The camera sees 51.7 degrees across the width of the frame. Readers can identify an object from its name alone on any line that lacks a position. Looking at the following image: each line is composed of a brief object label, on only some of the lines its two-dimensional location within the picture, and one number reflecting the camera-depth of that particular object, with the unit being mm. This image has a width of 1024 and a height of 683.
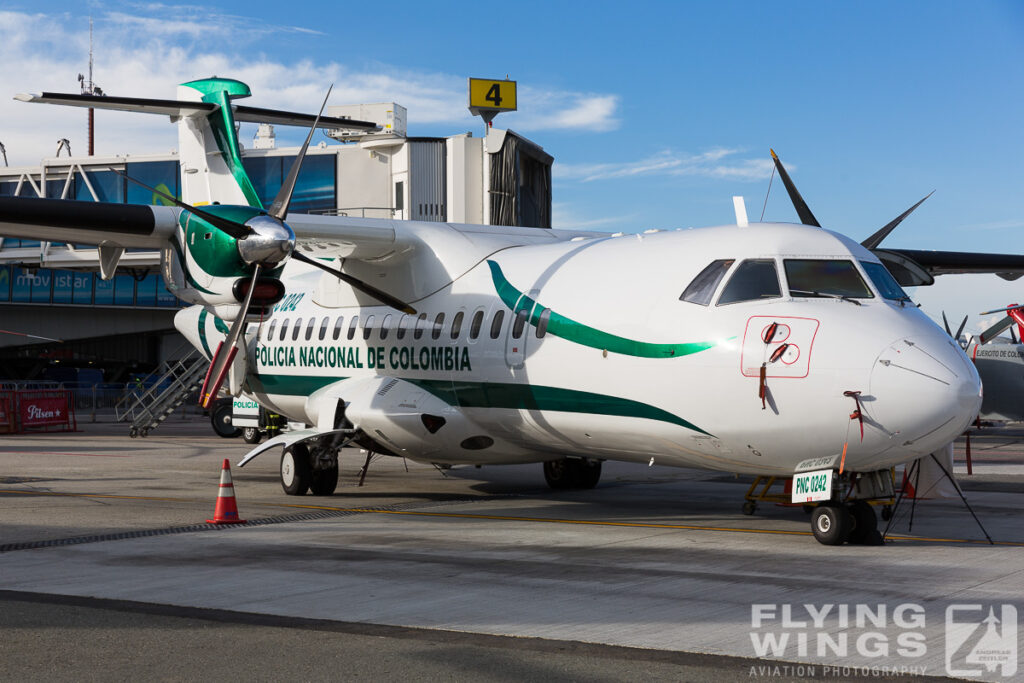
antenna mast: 64375
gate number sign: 32219
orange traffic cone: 11992
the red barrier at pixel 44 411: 33031
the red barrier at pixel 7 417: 32469
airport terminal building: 31734
